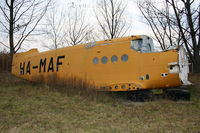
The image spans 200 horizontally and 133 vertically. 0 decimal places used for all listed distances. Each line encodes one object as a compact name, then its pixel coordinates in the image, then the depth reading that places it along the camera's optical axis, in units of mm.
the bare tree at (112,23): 26547
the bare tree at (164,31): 24761
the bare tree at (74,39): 31734
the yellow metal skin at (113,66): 8258
